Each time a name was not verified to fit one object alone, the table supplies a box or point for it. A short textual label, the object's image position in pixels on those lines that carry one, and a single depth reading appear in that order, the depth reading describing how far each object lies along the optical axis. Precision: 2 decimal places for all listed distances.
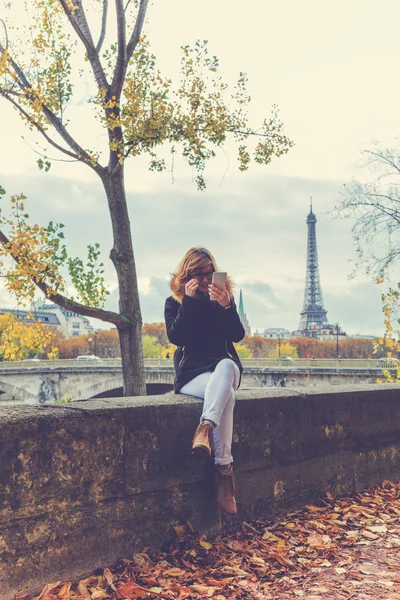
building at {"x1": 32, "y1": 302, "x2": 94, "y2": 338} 131.25
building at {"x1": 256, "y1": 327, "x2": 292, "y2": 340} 178.81
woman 3.44
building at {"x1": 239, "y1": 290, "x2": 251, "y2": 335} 141.81
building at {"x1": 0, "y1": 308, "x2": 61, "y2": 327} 108.17
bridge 45.84
